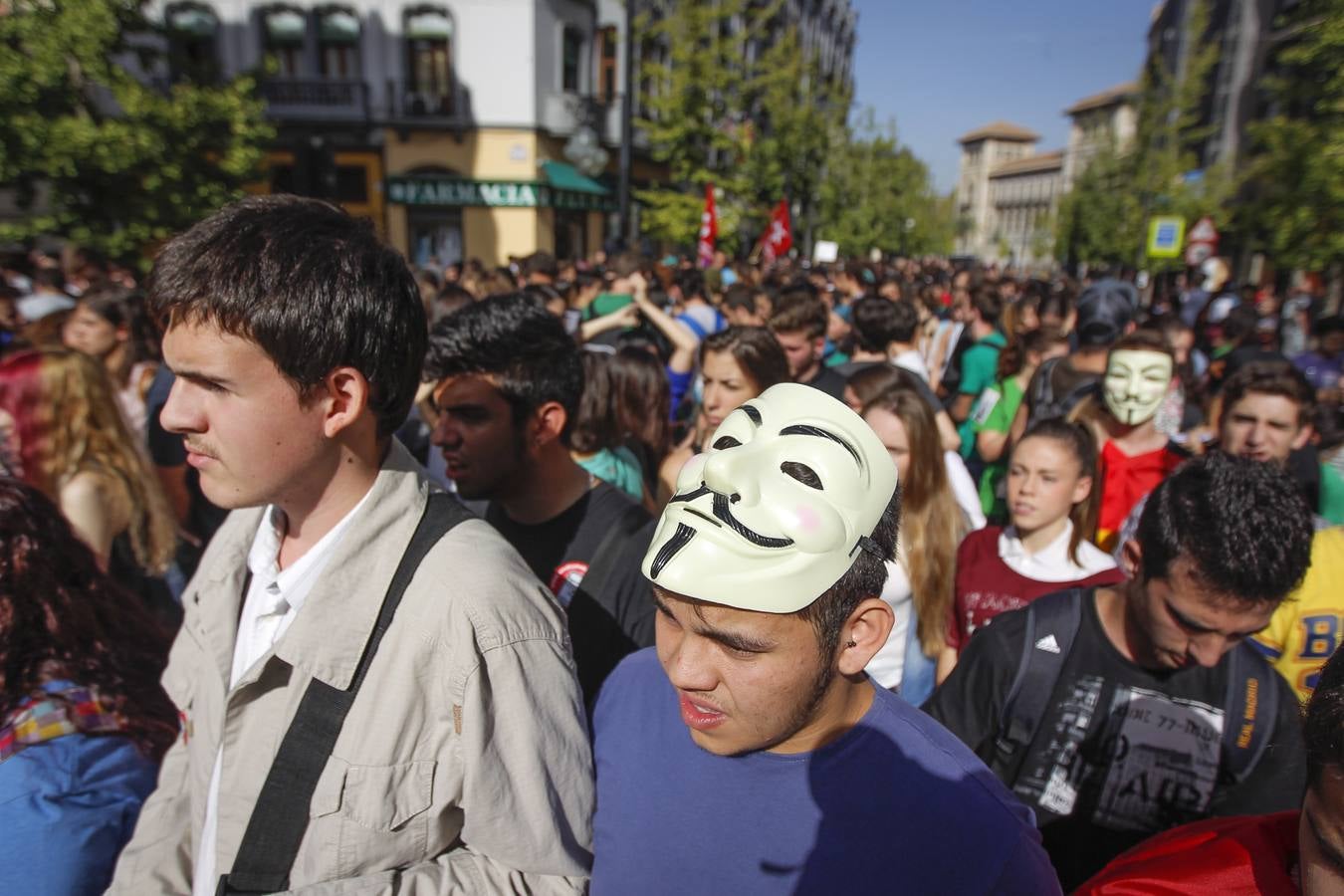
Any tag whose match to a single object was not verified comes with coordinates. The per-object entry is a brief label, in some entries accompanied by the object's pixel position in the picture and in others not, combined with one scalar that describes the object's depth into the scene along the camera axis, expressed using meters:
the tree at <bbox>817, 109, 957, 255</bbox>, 26.86
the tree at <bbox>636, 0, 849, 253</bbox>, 16.48
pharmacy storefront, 21.33
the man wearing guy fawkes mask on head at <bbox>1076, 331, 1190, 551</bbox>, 3.51
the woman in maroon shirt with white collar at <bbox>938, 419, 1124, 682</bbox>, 2.74
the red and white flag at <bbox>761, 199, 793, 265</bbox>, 12.98
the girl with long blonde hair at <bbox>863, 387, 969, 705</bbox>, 2.78
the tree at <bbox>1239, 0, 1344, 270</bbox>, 8.55
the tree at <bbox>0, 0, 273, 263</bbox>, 11.73
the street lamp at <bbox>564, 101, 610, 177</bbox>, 11.50
